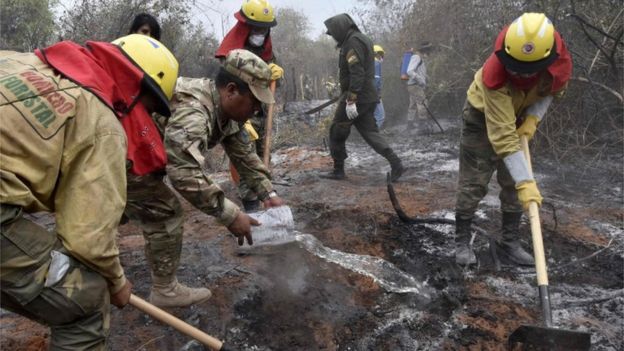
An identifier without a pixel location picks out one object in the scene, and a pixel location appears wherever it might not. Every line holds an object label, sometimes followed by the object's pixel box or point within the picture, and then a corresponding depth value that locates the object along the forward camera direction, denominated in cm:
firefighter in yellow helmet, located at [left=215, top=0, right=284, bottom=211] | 426
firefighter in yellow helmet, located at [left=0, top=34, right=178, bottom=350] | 136
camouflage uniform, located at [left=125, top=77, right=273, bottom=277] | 235
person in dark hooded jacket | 553
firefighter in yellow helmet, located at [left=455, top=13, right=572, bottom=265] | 289
